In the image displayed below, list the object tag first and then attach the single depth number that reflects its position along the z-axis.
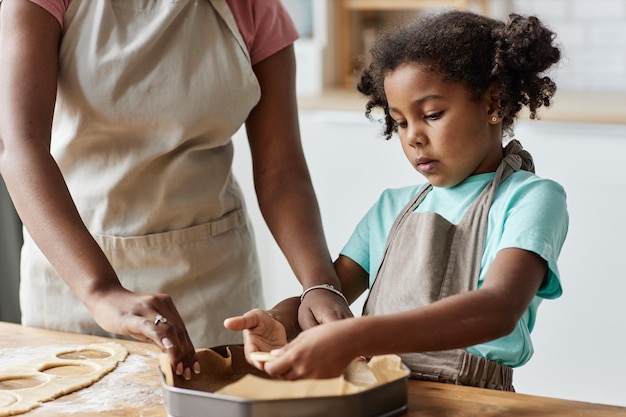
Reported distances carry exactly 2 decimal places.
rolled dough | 1.37
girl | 1.41
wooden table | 1.30
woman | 1.52
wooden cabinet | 3.37
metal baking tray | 1.22
